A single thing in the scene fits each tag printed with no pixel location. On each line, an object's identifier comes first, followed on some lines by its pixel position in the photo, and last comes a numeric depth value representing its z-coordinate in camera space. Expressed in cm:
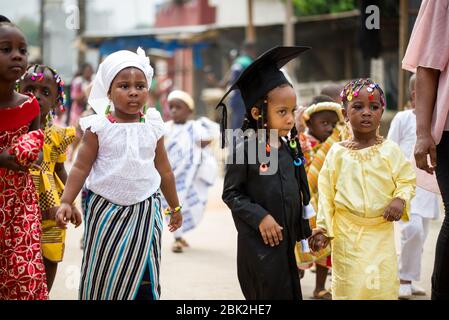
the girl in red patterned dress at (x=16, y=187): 633
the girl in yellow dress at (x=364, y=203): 737
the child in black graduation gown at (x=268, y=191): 682
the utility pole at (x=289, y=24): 2587
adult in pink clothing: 638
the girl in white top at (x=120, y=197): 699
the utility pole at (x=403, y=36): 1918
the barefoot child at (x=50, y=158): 792
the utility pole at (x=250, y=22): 2841
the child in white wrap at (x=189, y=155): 1374
